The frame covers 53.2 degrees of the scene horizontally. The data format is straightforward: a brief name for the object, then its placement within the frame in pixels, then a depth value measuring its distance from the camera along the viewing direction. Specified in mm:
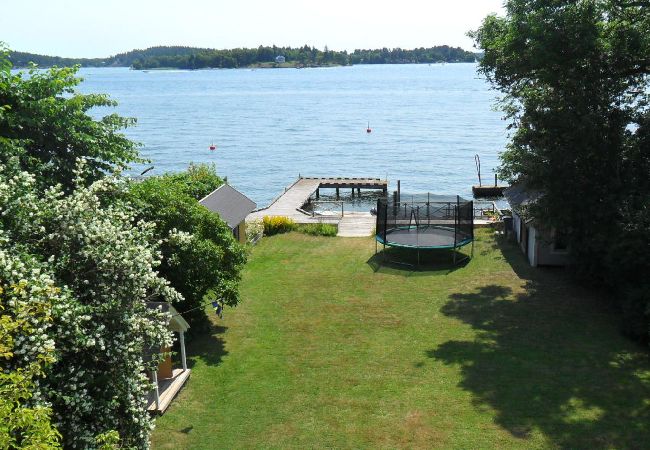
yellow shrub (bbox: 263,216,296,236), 41438
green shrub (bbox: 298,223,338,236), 41219
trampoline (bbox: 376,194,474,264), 35531
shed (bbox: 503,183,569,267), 29688
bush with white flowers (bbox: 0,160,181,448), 12148
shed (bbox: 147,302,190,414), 19203
